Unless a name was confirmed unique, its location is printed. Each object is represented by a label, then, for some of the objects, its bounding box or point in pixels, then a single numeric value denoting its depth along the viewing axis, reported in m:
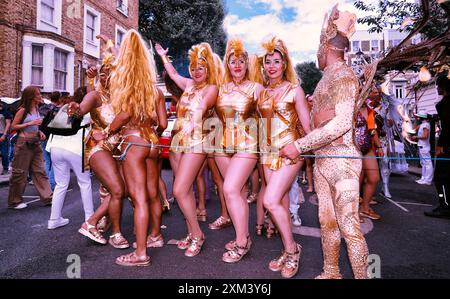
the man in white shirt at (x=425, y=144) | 8.97
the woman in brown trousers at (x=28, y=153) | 5.56
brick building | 13.40
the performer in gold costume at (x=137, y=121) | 3.21
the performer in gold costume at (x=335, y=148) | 2.43
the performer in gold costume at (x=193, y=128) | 3.41
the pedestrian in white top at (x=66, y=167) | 4.27
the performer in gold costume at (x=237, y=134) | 3.27
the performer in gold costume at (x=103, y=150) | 3.47
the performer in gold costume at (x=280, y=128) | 3.00
